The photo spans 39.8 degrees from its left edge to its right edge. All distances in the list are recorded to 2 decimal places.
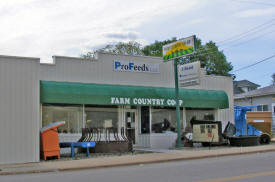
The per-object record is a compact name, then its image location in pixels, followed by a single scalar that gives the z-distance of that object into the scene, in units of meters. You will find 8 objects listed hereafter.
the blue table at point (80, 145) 16.39
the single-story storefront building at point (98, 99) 15.09
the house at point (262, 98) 33.94
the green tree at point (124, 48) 46.22
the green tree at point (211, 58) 49.00
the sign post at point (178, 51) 19.88
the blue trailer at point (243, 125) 22.29
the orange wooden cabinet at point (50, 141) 15.75
